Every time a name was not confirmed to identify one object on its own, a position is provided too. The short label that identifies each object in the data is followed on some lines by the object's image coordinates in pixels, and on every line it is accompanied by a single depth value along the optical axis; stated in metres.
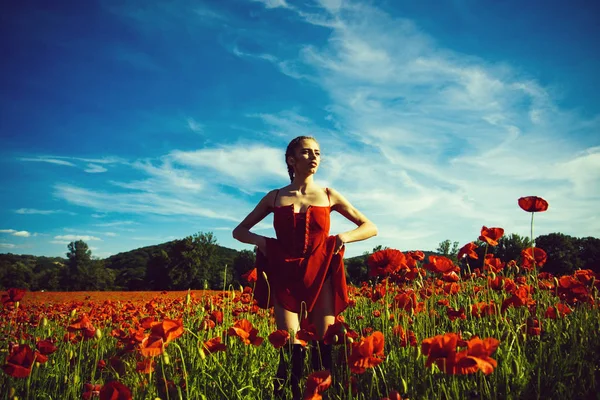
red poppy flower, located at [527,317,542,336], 2.25
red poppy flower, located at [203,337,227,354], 1.96
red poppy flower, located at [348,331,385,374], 1.40
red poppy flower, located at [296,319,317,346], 1.87
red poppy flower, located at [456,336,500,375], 1.20
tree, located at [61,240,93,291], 55.25
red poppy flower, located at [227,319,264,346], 1.88
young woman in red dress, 2.45
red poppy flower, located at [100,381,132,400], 1.31
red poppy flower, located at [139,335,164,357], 1.48
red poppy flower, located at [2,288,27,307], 3.01
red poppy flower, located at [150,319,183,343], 1.55
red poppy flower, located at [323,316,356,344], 1.96
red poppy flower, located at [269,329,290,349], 1.90
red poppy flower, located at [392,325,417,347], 2.03
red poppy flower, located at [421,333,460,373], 1.24
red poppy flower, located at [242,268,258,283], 3.23
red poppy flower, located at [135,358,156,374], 1.73
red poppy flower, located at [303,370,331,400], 1.35
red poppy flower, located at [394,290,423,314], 2.50
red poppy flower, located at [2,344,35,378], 1.69
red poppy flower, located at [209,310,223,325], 2.98
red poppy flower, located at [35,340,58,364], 2.11
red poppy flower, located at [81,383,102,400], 1.83
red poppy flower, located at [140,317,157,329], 1.68
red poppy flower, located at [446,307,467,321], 2.56
